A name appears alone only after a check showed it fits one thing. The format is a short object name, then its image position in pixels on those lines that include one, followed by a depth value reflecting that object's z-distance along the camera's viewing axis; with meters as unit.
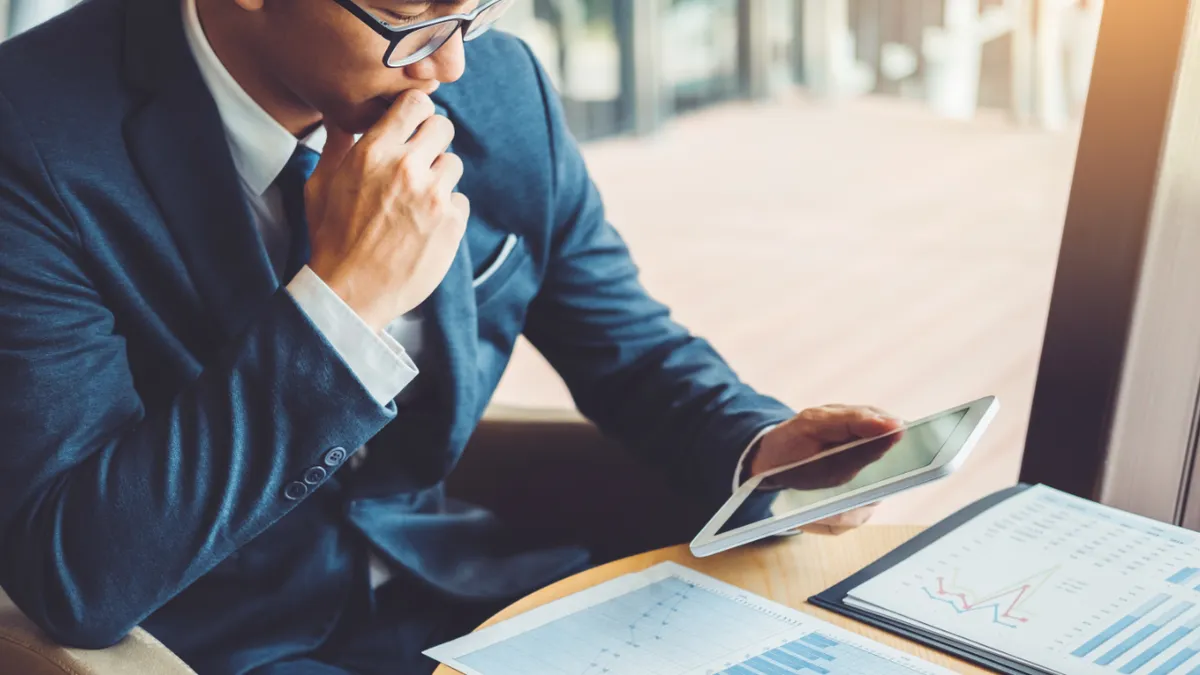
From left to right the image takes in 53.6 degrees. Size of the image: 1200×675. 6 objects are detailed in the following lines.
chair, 1.51
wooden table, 1.14
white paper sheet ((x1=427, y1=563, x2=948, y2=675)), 1.00
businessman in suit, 1.03
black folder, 1.00
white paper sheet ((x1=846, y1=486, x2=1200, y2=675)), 0.99
